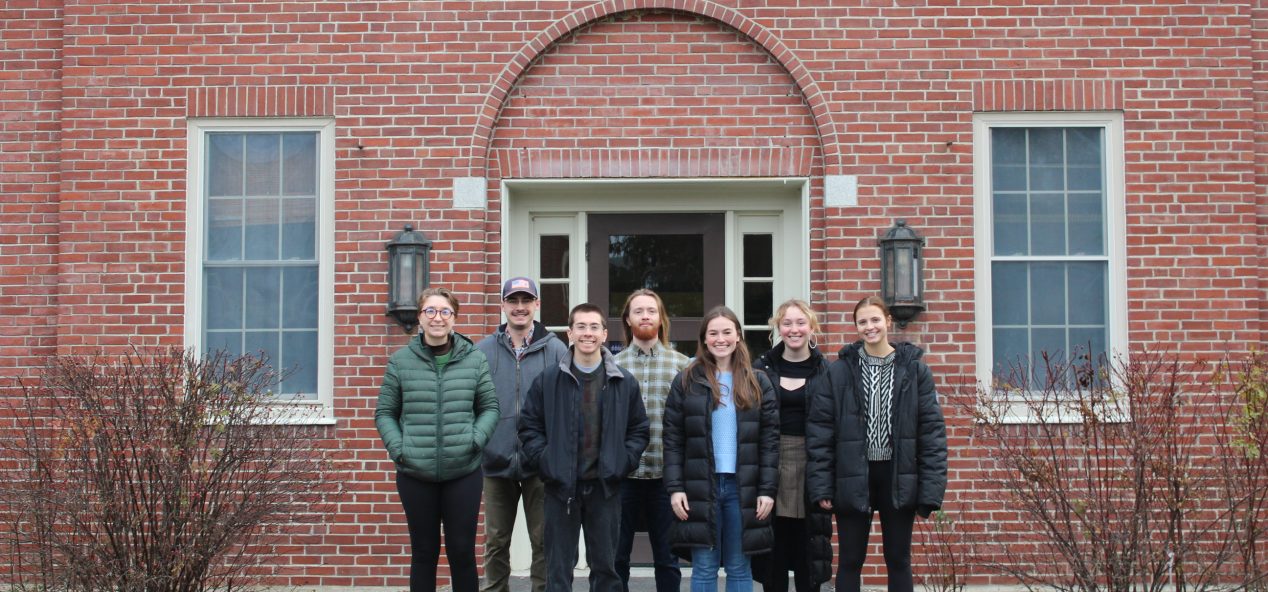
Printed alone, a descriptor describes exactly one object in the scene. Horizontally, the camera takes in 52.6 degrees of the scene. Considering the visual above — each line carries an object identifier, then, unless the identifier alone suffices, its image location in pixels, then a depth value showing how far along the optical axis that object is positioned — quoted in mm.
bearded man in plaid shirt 6195
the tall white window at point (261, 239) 7992
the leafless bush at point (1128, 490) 6355
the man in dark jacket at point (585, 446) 5922
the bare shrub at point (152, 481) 6414
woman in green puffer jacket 6055
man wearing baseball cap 6426
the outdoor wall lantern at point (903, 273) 7672
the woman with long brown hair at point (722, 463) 5816
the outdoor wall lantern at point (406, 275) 7730
